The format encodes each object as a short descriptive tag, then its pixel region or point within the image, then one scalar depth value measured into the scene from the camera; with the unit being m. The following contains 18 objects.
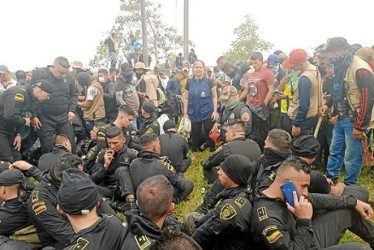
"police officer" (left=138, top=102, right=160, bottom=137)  5.76
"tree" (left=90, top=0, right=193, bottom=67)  28.56
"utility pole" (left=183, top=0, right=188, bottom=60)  14.51
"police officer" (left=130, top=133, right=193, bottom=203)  4.15
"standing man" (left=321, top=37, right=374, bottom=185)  4.05
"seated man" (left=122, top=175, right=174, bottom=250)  2.20
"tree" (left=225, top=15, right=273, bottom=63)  24.84
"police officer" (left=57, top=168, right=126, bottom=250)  2.29
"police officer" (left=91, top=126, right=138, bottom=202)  4.43
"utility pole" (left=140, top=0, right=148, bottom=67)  15.48
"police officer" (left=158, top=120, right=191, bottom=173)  5.32
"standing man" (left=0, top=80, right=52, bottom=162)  5.34
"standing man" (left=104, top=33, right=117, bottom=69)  14.35
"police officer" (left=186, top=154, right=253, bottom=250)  2.63
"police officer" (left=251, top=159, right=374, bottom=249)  2.45
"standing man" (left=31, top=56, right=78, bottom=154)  5.80
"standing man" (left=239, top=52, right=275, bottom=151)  6.08
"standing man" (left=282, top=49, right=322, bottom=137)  4.72
